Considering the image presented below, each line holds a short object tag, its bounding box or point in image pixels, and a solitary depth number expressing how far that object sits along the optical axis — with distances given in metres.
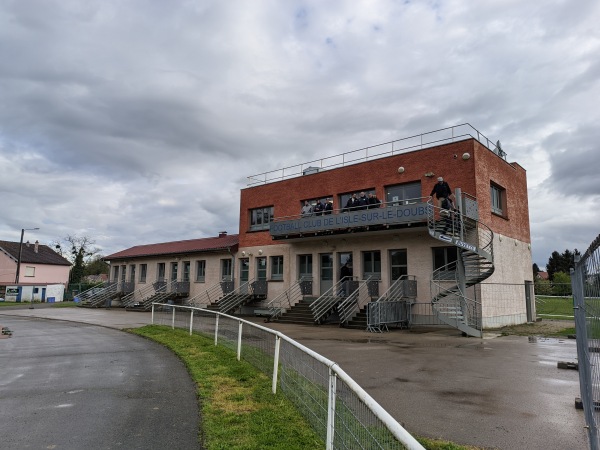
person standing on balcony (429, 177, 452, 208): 16.98
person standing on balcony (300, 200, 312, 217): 23.62
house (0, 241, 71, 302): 42.91
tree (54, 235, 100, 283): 63.31
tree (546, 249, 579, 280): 78.19
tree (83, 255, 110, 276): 72.75
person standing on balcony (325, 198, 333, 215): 23.13
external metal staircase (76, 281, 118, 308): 35.56
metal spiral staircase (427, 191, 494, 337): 16.06
